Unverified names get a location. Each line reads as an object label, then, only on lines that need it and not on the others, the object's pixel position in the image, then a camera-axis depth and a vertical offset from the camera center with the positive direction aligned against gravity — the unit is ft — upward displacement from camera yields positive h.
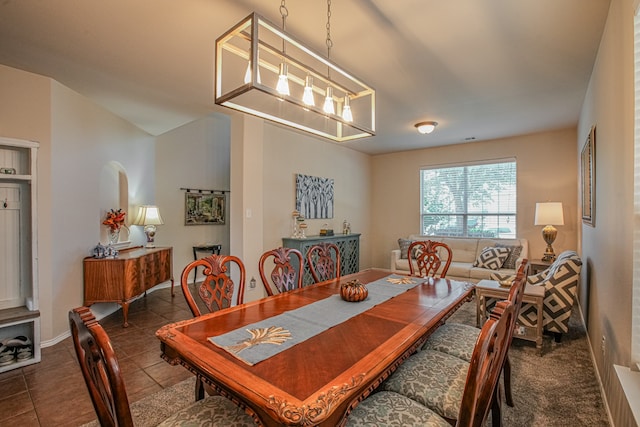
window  17.42 +0.75
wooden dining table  3.06 -1.86
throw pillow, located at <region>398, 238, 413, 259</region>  18.07 -2.05
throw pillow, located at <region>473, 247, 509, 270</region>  15.14 -2.29
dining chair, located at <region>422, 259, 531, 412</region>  5.68 -2.60
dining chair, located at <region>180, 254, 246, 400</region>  6.16 -1.48
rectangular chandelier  4.82 +2.74
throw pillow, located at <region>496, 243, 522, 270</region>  15.10 -2.22
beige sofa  15.10 -2.35
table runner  4.14 -1.85
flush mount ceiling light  13.93 +3.92
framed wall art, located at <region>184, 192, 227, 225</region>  18.02 +0.25
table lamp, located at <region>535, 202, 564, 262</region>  14.37 -0.38
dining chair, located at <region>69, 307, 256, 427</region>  2.83 -1.52
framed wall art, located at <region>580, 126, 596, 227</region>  8.88 +1.10
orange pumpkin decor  6.40 -1.67
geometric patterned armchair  9.51 -2.76
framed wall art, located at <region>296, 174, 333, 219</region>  16.30 +0.92
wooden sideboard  11.11 -2.44
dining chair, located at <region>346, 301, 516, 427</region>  3.07 -2.65
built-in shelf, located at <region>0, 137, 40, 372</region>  8.66 -0.94
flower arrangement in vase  12.70 -0.40
